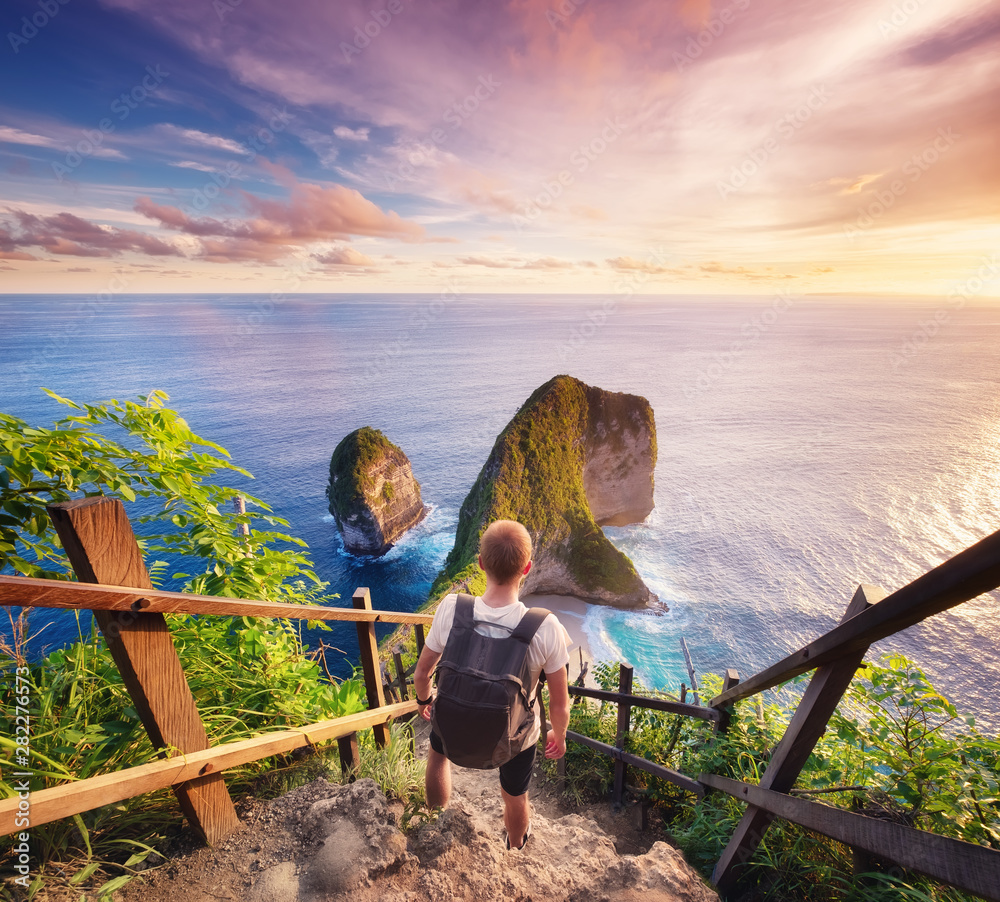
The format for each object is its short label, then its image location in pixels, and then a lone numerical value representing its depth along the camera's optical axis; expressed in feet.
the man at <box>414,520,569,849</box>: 8.52
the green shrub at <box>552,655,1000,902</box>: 7.54
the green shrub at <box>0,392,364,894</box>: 7.14
